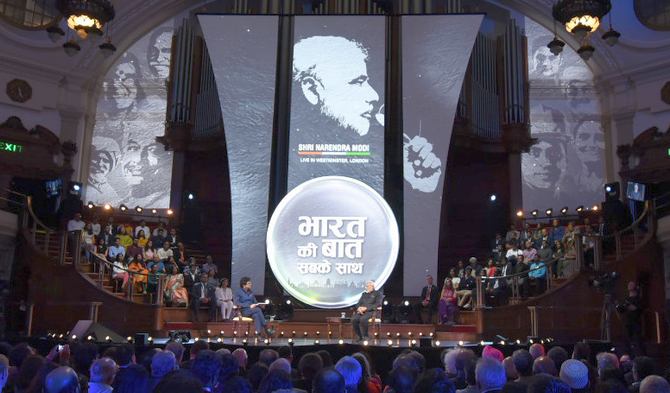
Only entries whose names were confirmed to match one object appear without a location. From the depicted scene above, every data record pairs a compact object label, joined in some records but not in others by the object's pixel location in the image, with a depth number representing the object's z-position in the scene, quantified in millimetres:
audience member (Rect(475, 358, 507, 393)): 3465
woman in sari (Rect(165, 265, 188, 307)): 13219
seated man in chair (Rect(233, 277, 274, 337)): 11320
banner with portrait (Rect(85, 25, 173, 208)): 17781
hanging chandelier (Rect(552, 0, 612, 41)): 7586
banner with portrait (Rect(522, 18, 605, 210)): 17266
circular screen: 13594
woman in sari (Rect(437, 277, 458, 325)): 12883
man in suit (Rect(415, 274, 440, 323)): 13148
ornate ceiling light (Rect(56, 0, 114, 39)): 8422
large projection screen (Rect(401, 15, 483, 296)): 14031
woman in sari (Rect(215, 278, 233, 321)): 12828
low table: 11957
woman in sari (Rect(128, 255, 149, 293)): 13461
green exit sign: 15372
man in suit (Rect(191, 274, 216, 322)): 12844
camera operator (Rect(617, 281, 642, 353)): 10125
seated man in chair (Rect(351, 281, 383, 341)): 11242
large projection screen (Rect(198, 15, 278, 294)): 14211
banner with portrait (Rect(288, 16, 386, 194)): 14289
